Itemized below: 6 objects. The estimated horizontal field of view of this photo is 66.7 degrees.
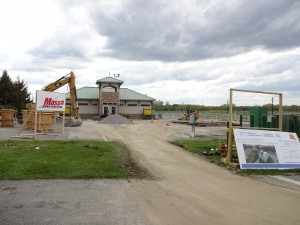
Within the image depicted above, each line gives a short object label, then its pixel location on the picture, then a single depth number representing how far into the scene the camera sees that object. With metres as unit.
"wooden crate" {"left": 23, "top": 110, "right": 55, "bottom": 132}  15.18
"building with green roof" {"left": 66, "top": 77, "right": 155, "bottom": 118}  36.43
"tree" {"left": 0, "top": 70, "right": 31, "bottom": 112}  32.32
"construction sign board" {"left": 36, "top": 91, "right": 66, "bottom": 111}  13.02
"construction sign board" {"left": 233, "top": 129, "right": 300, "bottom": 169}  7.55
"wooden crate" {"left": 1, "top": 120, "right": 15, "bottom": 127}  18.41
